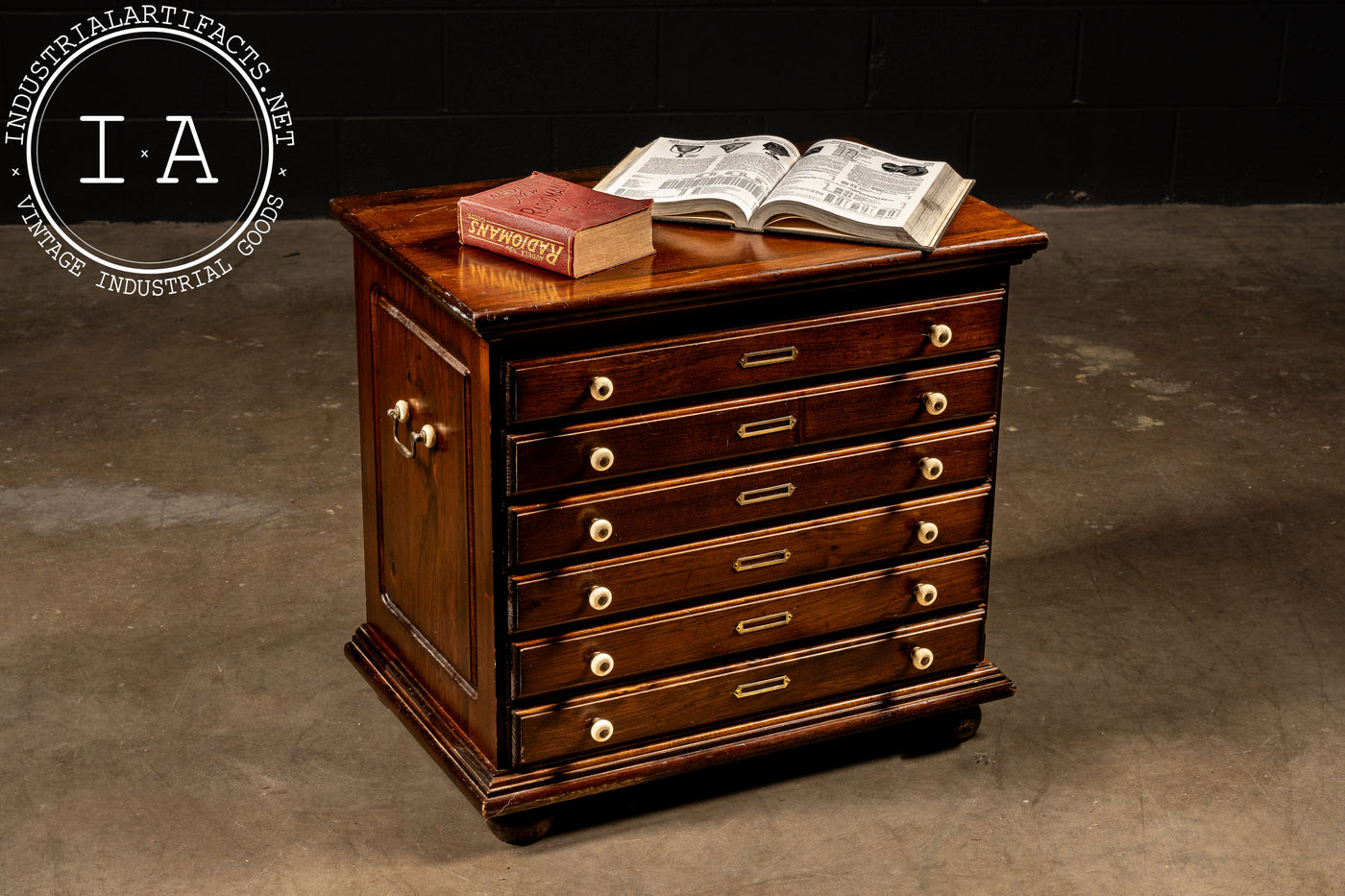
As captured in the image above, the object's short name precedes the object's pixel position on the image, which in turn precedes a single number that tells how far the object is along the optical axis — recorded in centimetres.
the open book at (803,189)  278
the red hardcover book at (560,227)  261
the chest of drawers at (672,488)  263
